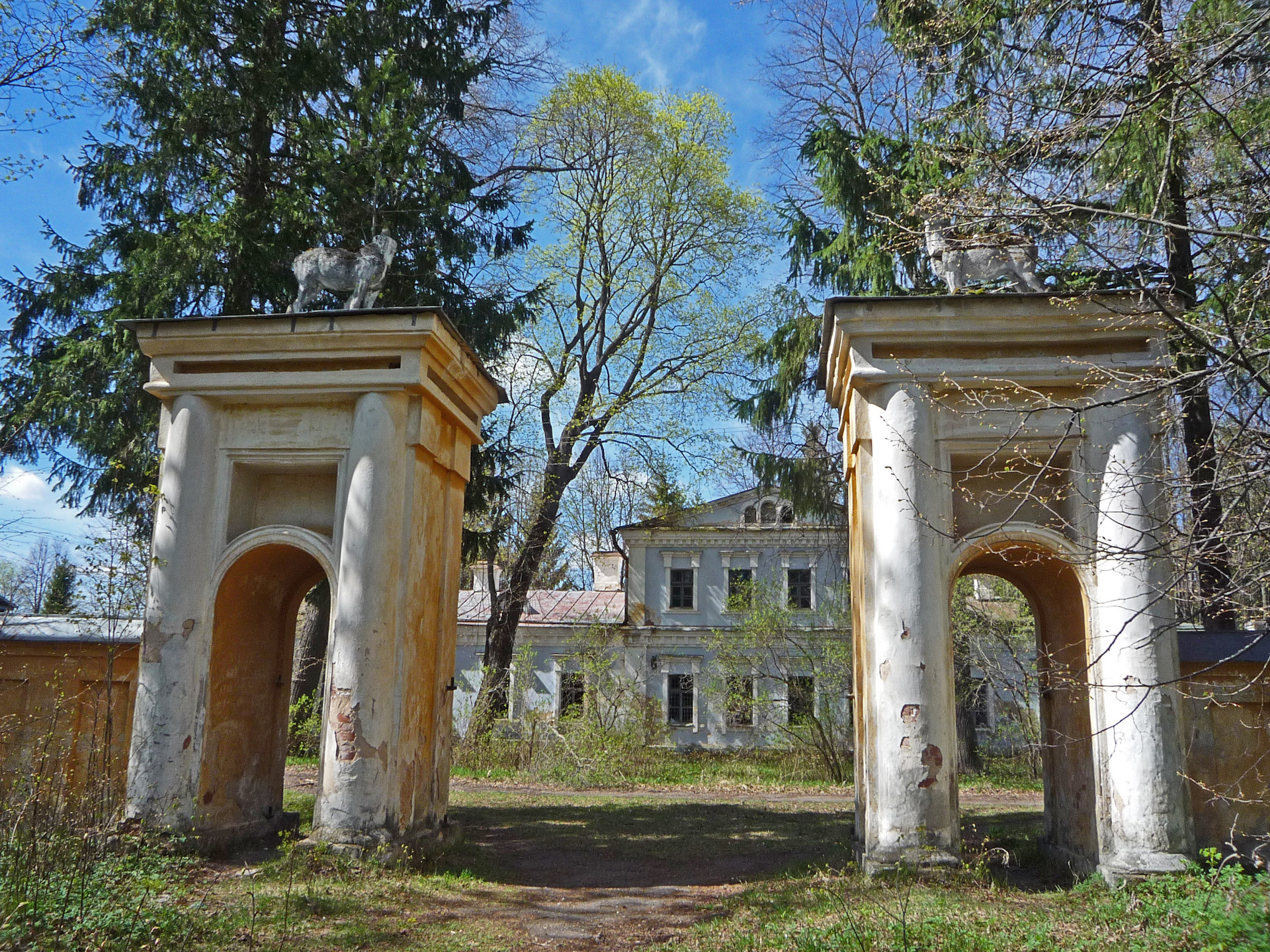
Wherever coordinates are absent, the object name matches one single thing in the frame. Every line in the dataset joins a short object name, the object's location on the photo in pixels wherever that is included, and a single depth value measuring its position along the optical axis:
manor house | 28.27
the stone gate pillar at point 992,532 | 7.88
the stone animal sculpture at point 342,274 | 10.02
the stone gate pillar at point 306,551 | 8.59
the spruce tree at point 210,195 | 12.98
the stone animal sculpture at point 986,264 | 8.88
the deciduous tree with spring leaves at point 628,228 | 22.06
